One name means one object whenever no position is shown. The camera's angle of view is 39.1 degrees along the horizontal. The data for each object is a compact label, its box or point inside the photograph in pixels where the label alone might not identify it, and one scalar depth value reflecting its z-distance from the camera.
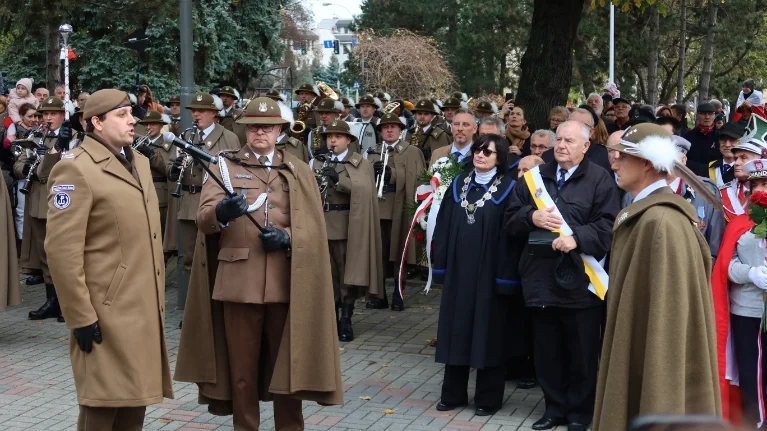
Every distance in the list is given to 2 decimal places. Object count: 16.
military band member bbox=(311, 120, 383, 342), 10.47
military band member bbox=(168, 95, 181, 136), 14.71
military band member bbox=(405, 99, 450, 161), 13.65
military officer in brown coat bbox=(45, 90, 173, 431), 5.57
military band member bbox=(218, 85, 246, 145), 13.46
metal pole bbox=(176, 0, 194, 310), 10.93
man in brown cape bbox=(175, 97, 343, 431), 6.53
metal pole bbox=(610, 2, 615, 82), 33.70
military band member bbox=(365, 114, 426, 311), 11.84
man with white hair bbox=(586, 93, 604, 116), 14.92
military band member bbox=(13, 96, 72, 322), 11.35
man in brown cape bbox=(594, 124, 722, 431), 5.14
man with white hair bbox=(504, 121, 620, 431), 7.26
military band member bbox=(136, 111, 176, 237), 11.62
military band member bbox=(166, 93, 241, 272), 10.61
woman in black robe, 7.71
